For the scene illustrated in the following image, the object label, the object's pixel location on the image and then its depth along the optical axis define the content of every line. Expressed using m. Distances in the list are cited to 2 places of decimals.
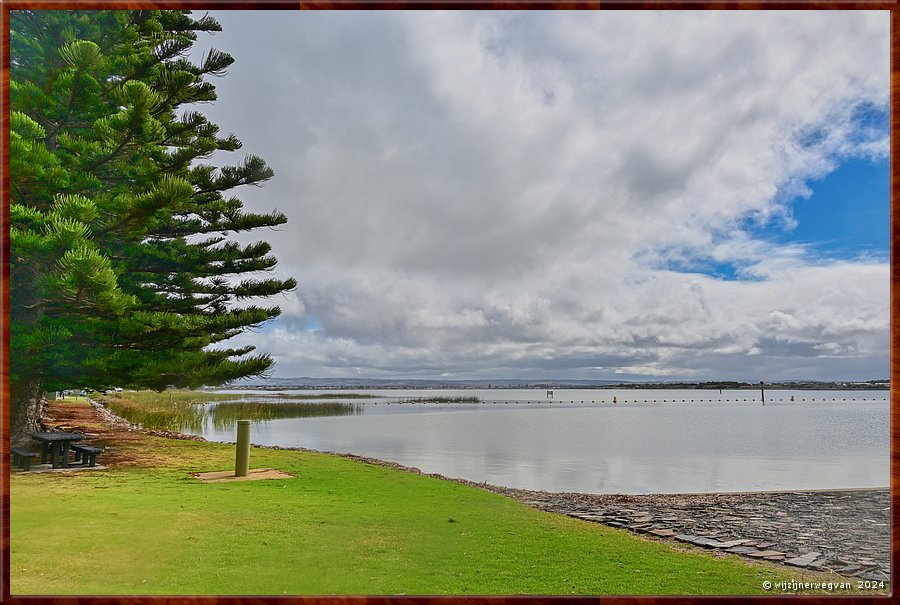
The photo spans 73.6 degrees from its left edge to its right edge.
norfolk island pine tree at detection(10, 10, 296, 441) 6.59
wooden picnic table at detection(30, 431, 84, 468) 6.97
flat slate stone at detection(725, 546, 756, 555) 4.25
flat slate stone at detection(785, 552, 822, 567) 3.91
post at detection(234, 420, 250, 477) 6.78
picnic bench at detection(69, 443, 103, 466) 7.26
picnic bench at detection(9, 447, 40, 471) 6.80
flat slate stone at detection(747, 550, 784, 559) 4.16
